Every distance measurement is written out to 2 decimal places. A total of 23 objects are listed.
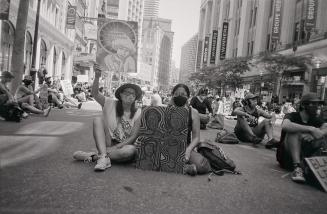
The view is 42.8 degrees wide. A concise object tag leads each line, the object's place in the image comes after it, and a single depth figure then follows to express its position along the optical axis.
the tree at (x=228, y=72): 41.94
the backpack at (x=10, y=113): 10.39
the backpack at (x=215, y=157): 5.64
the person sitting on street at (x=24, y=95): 11.97
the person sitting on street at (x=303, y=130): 5.67
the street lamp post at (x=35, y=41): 22.13
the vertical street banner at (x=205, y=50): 76.19
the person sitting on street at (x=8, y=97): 10.30
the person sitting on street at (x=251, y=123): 9.60
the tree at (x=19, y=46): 16.11
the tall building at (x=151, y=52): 196.62
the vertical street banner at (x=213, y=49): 68.94
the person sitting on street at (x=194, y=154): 5.36
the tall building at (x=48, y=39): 23.08
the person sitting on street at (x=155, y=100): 14.06
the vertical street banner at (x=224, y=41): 61.47
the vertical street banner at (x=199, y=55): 92.64
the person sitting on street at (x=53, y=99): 18.62
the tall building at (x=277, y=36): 30.38
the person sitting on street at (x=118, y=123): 5.48
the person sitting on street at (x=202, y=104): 12.62
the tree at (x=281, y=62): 30.97
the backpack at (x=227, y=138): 9.90
